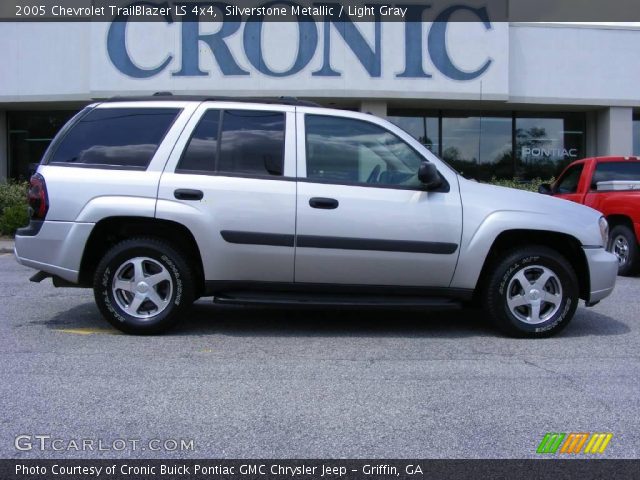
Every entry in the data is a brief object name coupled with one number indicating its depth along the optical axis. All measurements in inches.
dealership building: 647.8
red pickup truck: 366.6
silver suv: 211.3
